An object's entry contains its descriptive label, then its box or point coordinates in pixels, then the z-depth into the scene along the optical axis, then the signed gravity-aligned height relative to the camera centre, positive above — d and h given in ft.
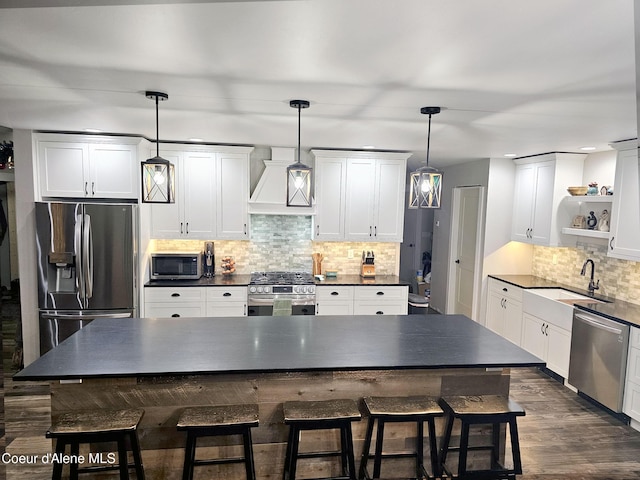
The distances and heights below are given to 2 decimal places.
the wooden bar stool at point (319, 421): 6.89 -3.59
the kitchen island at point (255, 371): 6.98 -2.75
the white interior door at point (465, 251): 18.02 -1.61
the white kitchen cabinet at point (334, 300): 15.38 -3.35
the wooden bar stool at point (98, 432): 6.33 -3.60
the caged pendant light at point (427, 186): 8.76 +0.66
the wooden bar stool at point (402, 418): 7.16 -3.64
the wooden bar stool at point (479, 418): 7.24 -3.65
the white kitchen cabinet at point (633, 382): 10.65 -4.30
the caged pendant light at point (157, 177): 8.54 +0.67
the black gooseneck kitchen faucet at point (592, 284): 14.25 -2.24
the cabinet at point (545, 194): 14.99 +1.02
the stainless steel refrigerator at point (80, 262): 12.78 -1.83
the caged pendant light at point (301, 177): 9.07 +0.81
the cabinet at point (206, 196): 15.03 +0.54
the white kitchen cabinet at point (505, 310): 15.42 -3.71
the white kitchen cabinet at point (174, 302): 14.35 -3.38
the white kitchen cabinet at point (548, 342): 13.08 -4.25
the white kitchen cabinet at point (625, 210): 11.66 +0.37
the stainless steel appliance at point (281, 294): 14.97 -3.11
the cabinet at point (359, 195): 15.81 +0.77
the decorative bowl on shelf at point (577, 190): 14.44 +1.12
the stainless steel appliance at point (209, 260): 15.88 -2.04
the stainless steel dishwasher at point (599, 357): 11.09 -4.00
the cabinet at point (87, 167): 13.39 +1.35
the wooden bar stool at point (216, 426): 6.63 -3.58
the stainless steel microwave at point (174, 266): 14.84 -2.13
